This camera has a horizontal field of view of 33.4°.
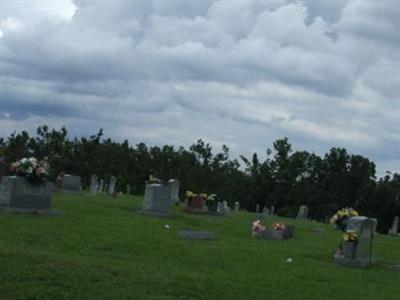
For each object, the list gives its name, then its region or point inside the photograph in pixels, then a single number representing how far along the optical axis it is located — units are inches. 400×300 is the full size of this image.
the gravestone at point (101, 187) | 1929.1
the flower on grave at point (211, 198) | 1247.6
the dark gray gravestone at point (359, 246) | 645.3
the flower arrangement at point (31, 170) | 787.4
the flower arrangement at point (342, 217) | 728.2
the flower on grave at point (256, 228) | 859.8
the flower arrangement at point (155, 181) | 1134.0
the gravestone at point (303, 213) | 1980.1
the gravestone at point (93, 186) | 1560.0
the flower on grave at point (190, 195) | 1226.0
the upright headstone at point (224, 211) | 1268.0
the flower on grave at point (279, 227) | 869.5
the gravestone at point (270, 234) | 852.6
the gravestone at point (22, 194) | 764.6
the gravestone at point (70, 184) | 1407.5
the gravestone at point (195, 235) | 690.2
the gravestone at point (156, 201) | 997.8
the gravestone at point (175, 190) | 1440.9
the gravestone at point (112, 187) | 1621.3
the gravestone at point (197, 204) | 1210.9
